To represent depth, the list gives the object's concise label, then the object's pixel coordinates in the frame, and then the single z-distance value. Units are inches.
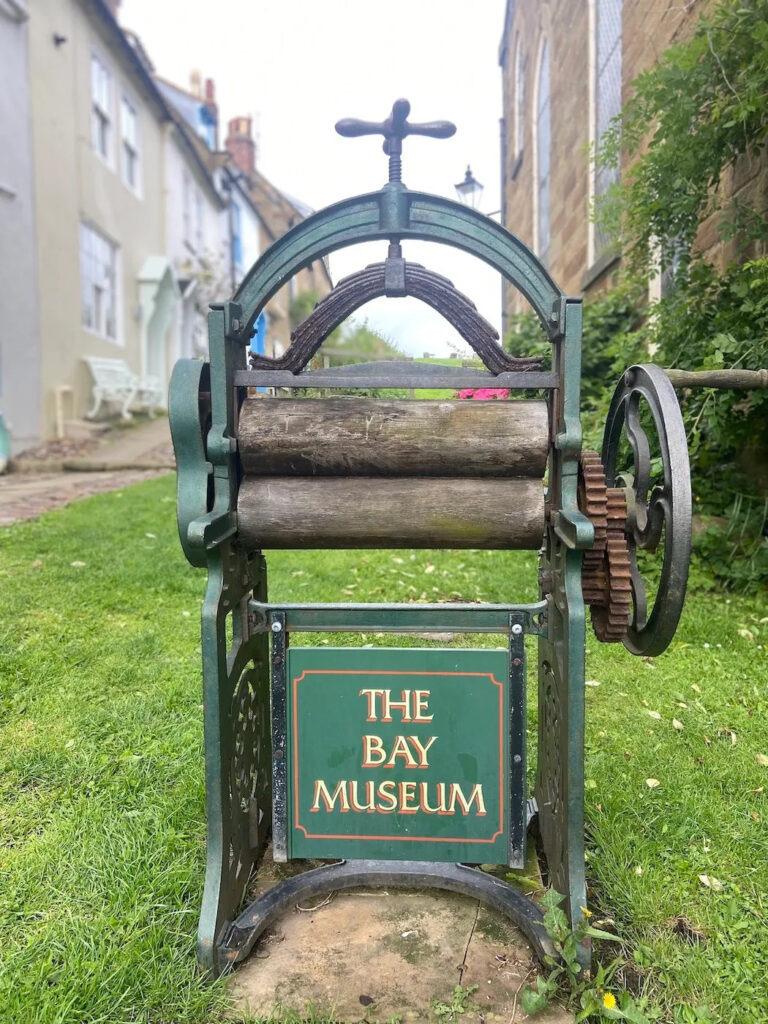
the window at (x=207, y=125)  918.4
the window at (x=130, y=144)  567.8
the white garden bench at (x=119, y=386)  482.3
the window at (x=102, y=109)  504.1
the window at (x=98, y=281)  491.2
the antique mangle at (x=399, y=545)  73.3
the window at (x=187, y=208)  725.1
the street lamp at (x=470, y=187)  379.6
